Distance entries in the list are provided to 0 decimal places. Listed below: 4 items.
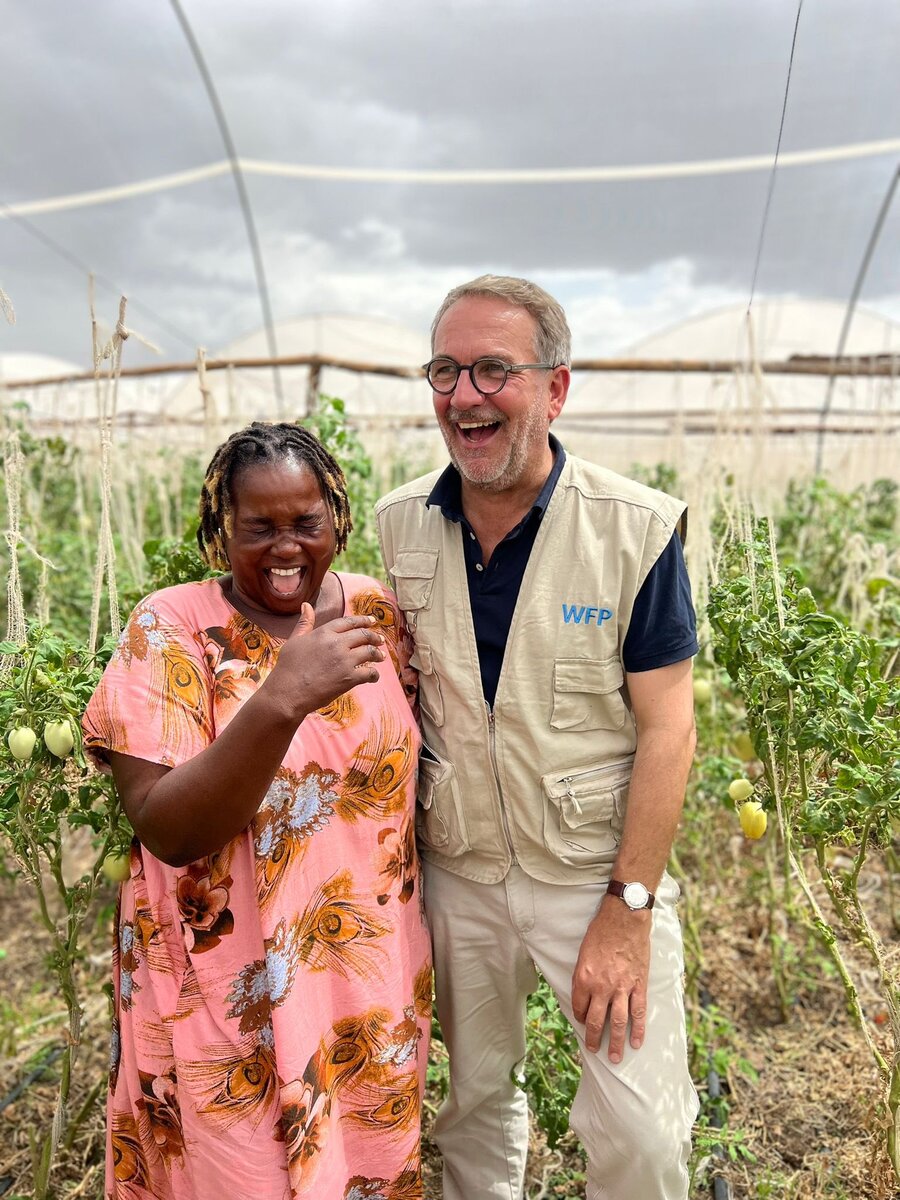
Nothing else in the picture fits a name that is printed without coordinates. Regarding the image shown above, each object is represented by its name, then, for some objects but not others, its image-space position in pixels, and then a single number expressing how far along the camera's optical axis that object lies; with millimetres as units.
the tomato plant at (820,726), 1479
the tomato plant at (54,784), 1494
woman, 1293
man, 1525
